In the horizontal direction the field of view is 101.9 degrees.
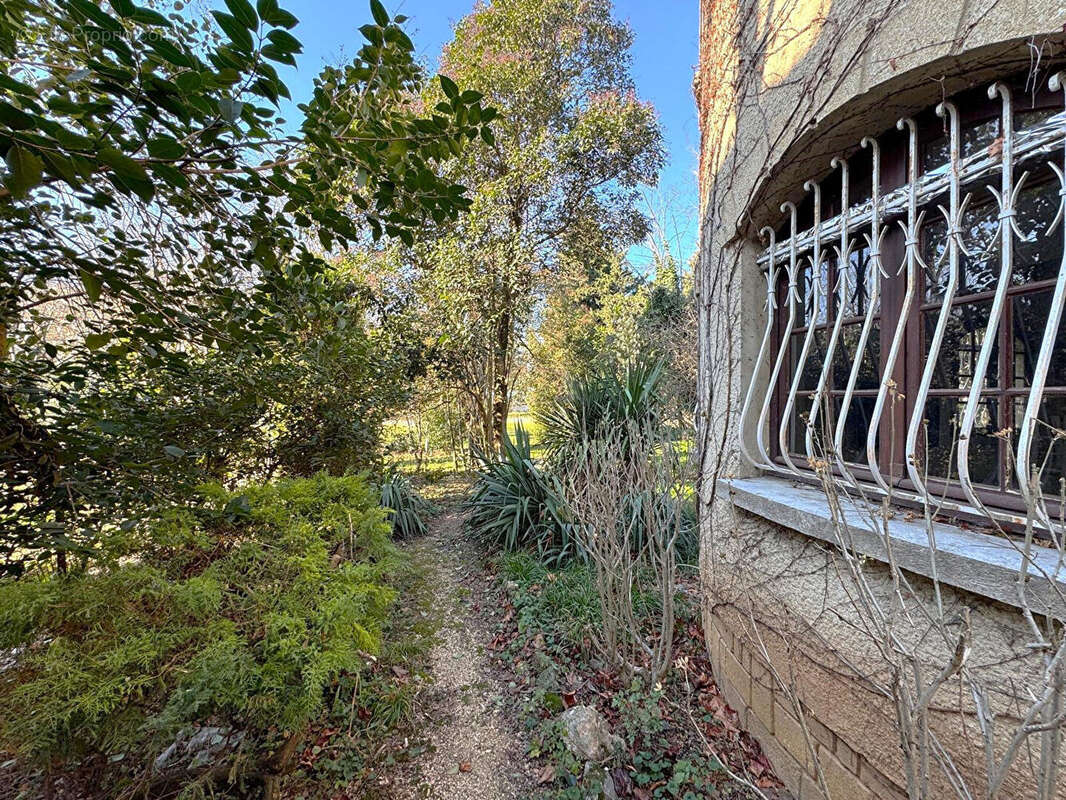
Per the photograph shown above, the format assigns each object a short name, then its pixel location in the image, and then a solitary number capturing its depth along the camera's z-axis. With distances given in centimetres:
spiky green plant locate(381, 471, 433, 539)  566
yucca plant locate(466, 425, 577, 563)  446
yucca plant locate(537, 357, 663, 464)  494
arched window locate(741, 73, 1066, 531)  130
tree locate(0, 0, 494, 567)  107
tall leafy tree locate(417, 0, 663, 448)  708
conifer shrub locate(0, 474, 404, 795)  126
